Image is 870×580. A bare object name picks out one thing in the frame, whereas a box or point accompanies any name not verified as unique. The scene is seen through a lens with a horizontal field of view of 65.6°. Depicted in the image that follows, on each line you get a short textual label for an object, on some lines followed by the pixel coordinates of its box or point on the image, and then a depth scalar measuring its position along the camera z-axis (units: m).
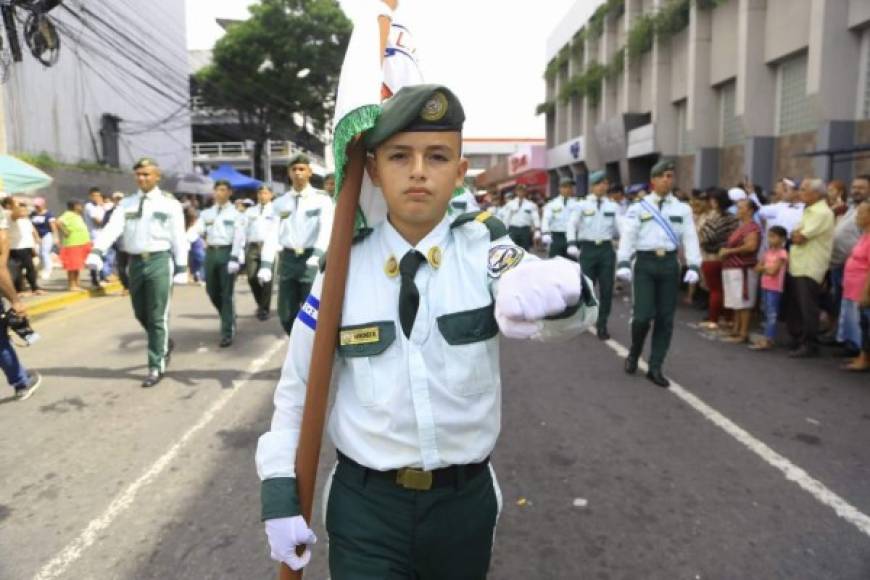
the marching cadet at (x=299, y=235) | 6.53
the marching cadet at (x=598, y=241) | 9.40
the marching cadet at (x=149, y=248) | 6.29
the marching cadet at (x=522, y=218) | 15.12
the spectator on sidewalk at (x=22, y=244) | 12.13
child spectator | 8.02
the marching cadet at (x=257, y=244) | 9.77
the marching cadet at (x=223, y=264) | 8.27
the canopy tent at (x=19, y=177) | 11.89
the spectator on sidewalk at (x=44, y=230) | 14.66
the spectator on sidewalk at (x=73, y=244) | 13.44
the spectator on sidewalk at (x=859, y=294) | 6.82
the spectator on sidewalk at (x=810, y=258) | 7.56
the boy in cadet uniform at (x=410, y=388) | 1.74
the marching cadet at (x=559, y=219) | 11.50
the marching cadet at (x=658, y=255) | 6.37
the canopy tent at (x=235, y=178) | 29.30
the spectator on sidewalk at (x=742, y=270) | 8.46
